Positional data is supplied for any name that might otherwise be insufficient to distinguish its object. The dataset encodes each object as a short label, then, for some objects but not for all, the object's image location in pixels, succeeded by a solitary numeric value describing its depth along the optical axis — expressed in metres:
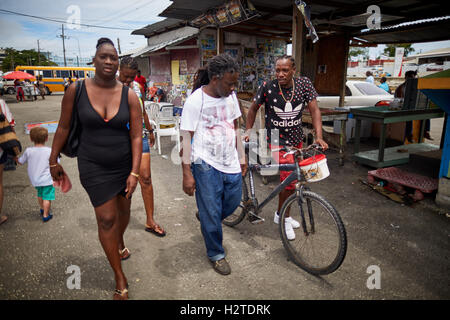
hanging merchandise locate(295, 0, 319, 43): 4.74
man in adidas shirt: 3.12
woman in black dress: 2.13
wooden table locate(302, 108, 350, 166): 5.99
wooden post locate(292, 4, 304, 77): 5.52
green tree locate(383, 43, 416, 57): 48.02
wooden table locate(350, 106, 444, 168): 5.32
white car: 8.88
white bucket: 2.68
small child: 3.66
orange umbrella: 21.21
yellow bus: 29.02
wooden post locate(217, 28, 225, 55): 8.48
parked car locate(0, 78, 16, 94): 29.08
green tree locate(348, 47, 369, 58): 62.59
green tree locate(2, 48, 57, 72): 48.88
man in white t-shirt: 2.38
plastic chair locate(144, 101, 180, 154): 7.05
